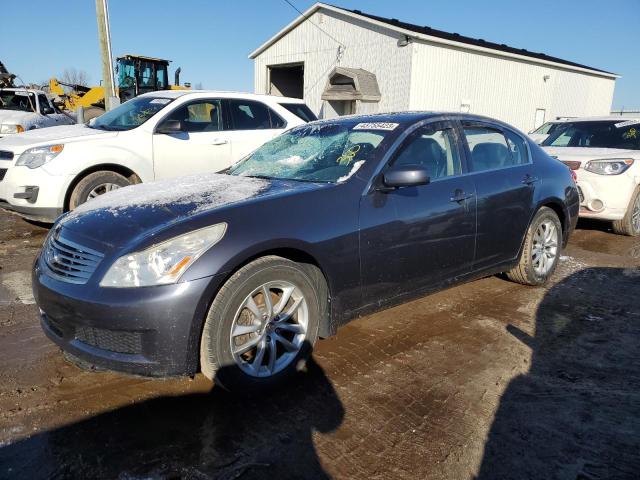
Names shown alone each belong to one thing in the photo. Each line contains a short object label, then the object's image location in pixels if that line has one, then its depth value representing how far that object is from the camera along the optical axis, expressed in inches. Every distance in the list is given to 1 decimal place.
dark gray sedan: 96.1
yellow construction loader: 733.9
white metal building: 672.4
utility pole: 483.2
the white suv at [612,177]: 261.3
